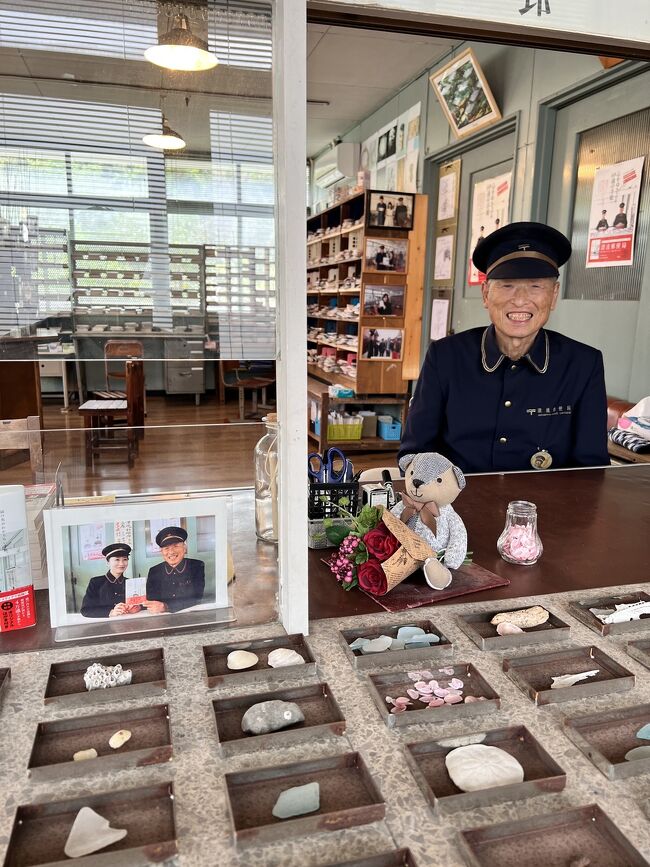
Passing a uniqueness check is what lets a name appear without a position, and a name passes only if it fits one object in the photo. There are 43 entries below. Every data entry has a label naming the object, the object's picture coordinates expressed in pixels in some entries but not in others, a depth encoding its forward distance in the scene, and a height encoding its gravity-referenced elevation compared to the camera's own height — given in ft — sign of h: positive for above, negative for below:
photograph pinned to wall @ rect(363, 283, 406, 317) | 17.20 +0.03
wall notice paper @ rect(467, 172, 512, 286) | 14.79 +2.21
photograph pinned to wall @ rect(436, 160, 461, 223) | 17.40 +3.01
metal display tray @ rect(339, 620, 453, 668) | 2.82 -1.53
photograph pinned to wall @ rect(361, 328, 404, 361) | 17.39 -1.11
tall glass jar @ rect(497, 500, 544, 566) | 3.98 -1.42
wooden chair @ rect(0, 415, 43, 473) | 4.46 -1.07
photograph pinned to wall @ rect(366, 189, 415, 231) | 16.71 +2.34
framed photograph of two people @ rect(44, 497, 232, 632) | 3.02 -1.25
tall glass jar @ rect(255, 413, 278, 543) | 3.94 -1.18
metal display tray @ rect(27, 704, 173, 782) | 2.19 -1.57
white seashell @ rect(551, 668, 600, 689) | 2.71 -1.55
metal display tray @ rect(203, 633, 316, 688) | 2.70 -1.55
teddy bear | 3.61 -1.18
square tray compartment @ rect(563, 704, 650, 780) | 2.21 -1.56
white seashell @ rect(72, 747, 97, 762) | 2.25 -1.57
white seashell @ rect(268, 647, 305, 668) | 2.80 -1.54
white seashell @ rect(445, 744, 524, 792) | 2.15 -1.55
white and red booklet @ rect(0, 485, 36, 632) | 2.98 -1.25
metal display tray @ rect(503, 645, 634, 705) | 2.61 -1.54
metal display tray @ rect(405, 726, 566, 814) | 2.06 -1.56
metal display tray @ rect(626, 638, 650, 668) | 2.89 -1.54
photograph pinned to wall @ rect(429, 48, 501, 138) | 14.52 +4.82
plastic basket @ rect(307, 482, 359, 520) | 4.21 -1.26
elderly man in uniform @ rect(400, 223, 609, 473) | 6.75 -0.99
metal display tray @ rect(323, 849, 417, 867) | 1.85 -1.57
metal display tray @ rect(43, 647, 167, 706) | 2.57 -1.57
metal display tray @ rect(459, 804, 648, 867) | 1.90 -1.59
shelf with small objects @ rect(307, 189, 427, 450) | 17.02 -0.78
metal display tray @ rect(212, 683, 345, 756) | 2.32 -1.56
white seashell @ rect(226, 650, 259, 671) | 2.79 -1.54
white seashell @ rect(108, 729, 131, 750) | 2.32 -1.57
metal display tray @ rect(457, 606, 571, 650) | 2.99 -1.53
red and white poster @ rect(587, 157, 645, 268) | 11.09 +1.59
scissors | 4.33 -1.12
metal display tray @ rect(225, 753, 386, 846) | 1.95 -1.58
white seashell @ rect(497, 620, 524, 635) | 3.09 -1.52
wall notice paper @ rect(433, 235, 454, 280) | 17.87 +1.21
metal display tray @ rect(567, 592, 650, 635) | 3.15 -1.54
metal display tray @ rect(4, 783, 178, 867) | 1.85 -1.59
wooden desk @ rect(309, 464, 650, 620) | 3.68 -1.59
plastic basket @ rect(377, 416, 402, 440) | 17.49 -3.41
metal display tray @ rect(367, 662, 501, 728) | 2.45 -1.54
